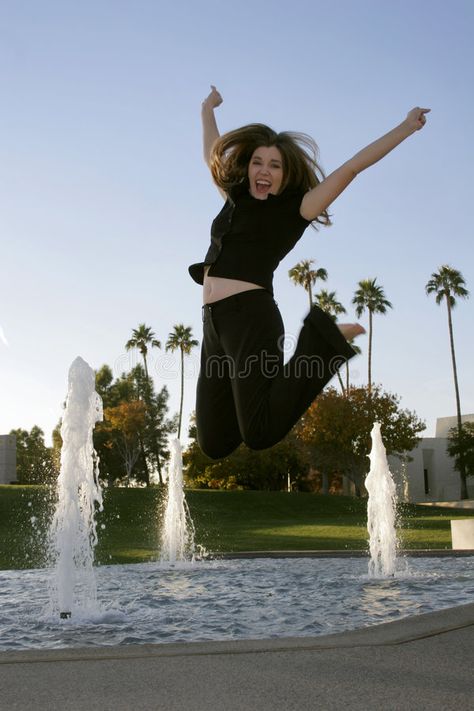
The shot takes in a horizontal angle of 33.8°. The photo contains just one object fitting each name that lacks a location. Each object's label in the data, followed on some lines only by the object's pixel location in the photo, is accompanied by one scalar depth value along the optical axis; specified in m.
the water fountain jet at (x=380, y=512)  11.23
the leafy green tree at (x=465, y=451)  57.47
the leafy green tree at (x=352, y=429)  43.81
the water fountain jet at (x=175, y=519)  15.05
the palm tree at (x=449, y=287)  51.44
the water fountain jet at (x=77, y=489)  7.98
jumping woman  3.74
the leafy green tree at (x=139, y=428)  57.30
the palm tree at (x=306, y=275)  52.53
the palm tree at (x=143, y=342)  61.12
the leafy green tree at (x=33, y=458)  65.81
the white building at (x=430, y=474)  66.75
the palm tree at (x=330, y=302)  52.34
